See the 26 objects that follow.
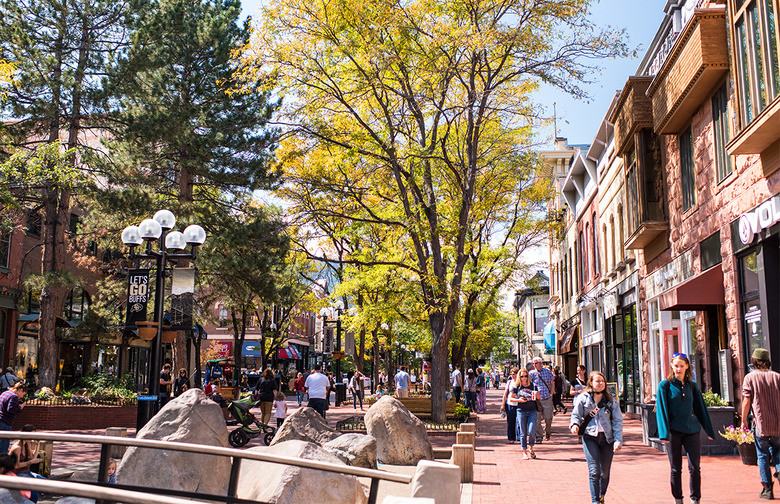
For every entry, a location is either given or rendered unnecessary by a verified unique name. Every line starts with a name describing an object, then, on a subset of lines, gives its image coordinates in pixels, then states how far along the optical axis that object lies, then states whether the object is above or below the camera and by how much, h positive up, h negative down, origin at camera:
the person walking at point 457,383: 29.02 -0.83
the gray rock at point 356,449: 11.20 -1.36
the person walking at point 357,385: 32.59 -1.06
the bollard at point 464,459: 11.05 -1.47
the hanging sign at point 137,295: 14.26 +1.30
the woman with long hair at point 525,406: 14.23 -0.86
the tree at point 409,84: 18.06 +7.45
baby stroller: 16.19 -1.52
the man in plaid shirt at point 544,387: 16.17 -0.58
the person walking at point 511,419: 17.28 -1.38
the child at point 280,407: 18.89 -1.20
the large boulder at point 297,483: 7.92 -1.39
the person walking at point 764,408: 8.98 -0.57
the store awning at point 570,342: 39.88 +1.15
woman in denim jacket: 8.23 -0.77
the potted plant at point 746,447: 11.65 -1.35
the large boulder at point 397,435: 13.41 -1.36
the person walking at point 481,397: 30.74 -1.47
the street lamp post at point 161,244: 13.76 +2.39
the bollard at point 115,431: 12.09 -1.16
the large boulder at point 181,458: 9.04 -1.24
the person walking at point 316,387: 19.02 -0.66
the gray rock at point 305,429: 12.04 -1.13
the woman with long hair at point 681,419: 8.28 -0.64
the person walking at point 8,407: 11.29 -0.72
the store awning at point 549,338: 51.50 +1.74
